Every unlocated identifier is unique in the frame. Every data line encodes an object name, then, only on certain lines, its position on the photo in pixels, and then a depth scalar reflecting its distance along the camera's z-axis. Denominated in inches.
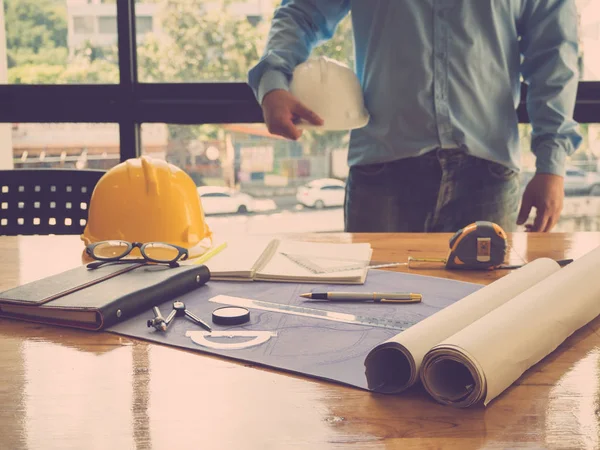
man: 65.0
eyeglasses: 40.7
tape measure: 43.4
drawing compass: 31.6
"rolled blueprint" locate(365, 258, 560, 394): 24.5
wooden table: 21.3
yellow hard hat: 48.1
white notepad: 41.0
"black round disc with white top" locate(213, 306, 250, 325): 32.0
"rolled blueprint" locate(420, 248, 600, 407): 23.4
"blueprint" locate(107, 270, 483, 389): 27.4
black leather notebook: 32.3
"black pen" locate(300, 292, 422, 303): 35.8
